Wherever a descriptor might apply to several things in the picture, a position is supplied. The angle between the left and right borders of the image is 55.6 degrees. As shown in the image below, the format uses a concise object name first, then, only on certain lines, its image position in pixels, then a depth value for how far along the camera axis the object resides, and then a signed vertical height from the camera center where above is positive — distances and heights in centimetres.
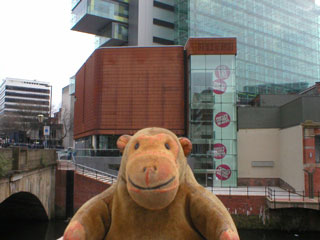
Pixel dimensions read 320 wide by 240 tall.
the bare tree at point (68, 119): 5491 +423
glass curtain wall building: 4112 +1656
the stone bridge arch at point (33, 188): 1336 -263
